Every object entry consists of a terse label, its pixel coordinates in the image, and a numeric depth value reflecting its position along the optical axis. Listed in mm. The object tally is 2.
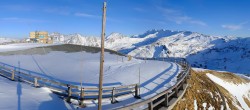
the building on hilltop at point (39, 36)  54896
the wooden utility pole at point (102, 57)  5692
